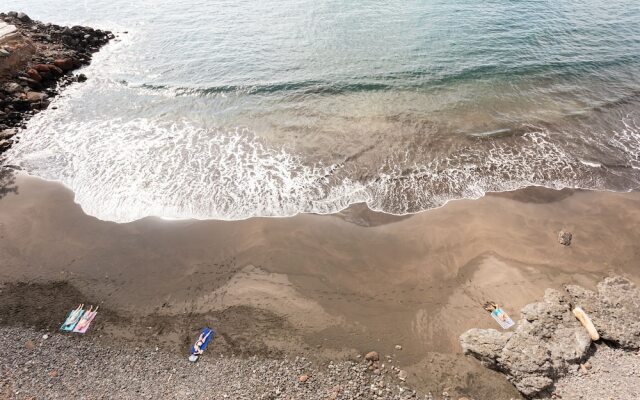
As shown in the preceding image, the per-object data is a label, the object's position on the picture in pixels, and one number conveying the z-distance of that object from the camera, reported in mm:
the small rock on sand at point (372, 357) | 9594
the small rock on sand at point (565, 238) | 12838
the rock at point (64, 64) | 24922
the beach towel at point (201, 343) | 9742
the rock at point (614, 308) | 9555
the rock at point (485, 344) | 9422
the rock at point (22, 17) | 29797
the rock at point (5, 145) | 17688
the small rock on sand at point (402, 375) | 9188
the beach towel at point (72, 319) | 10500
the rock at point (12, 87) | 20953
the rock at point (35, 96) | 21223
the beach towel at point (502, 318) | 10383
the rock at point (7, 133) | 18344
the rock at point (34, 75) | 22859
